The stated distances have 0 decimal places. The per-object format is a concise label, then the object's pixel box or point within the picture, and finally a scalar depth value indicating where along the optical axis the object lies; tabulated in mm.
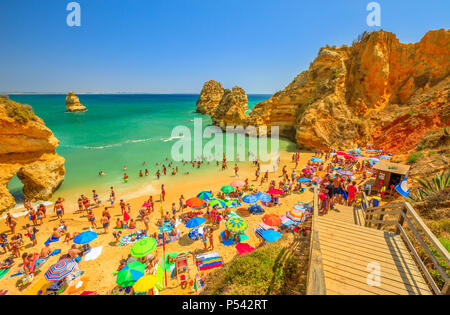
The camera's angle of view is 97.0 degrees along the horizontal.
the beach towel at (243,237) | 10672
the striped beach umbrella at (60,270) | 7621
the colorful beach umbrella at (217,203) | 12688
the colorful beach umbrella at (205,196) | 14280
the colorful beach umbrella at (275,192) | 14016
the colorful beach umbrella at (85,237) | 9844
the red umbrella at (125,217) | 12622
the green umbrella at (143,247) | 8586
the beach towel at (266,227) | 11261
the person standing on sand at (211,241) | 10120
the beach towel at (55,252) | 10039
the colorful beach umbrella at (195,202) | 12570
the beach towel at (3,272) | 8847
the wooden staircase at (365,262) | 3846
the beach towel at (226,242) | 10414
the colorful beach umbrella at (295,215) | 12062
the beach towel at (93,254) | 9662
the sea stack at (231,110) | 42791
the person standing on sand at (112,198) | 15664
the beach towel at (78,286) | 8023
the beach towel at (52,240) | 11034
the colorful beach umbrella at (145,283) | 6879
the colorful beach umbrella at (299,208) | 13224
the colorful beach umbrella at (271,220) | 10586
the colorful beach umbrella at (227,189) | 14711
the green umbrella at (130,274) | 7375
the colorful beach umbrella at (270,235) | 9623
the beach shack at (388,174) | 12565
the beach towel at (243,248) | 9625
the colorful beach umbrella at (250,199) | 12914
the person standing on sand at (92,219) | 12539
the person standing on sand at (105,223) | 12000
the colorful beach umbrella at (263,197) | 13123
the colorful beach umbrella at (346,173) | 17620
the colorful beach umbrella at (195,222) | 10789
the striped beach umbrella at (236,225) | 9682
